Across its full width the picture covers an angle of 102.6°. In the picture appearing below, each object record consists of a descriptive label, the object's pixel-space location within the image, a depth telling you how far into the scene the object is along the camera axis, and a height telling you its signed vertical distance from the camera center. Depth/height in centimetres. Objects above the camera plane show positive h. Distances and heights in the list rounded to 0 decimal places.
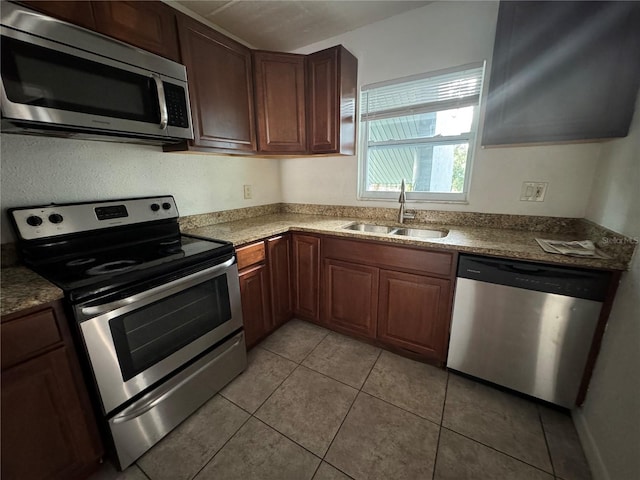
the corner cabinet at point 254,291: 172 -78
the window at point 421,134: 184 +34
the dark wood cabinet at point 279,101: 191 +59
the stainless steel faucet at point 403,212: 202 -27
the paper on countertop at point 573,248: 123 -35
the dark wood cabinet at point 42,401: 86 -78
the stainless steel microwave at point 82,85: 94 +41
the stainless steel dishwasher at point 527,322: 125 -76
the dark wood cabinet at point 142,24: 116 +74
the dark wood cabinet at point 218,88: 152 +59
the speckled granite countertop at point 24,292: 85 -40
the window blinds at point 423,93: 179 +63
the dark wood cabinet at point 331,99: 191 +61
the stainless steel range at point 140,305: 104 -57
